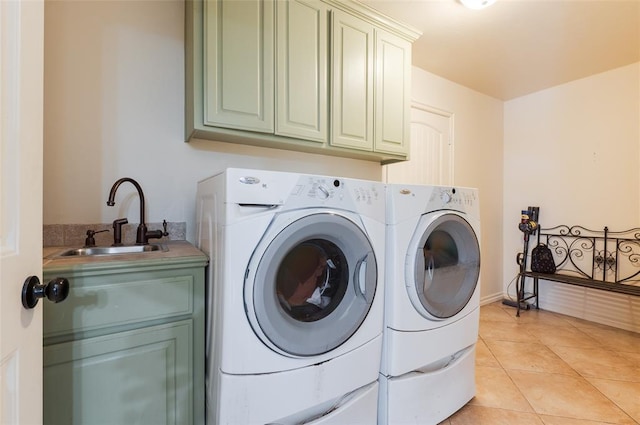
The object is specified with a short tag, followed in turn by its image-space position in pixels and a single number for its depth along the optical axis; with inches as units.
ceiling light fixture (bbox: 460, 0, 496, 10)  68.9
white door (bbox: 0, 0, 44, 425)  22.1
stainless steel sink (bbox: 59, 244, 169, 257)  51.6
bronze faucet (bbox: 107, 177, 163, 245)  57.0
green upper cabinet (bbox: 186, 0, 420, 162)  55.9
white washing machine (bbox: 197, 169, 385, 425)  39.4
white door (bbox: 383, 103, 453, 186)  106.7
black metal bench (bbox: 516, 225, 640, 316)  100.9
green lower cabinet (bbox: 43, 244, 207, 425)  35.9
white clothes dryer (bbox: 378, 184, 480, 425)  52.4
